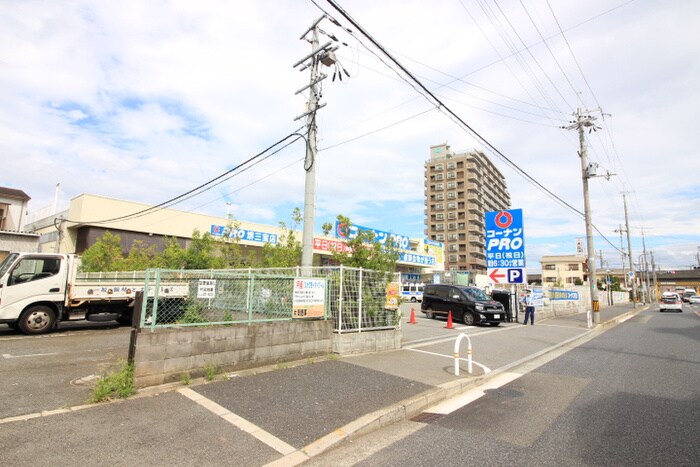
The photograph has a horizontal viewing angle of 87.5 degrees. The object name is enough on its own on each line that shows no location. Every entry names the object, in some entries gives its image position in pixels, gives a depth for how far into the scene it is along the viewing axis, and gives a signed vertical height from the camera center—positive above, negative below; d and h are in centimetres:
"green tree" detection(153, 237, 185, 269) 2173 +121
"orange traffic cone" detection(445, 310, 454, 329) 1490 -163
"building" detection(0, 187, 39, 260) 2420 +491
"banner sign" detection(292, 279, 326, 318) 782 -38
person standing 1748 -128
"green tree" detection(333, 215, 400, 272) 990 +73
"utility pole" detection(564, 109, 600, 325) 2016 +489
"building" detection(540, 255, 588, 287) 8631 +392
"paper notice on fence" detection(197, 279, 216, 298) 673 -16
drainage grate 501 -187
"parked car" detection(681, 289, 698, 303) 6382 -143
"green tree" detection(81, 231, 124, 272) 2097 +131
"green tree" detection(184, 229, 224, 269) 2116 +140
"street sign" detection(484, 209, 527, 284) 1714 +176
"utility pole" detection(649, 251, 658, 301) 7129 +391
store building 2504 +402
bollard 686 -138
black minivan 1642 -101
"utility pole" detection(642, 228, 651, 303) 6187 +248
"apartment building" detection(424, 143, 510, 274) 8262 +1868
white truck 1001 -48
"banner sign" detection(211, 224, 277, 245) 3084 +400
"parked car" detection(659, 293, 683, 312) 3347 -156
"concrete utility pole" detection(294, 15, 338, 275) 968 +441
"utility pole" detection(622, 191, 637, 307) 4306 +474
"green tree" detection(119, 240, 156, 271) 2091 +108
